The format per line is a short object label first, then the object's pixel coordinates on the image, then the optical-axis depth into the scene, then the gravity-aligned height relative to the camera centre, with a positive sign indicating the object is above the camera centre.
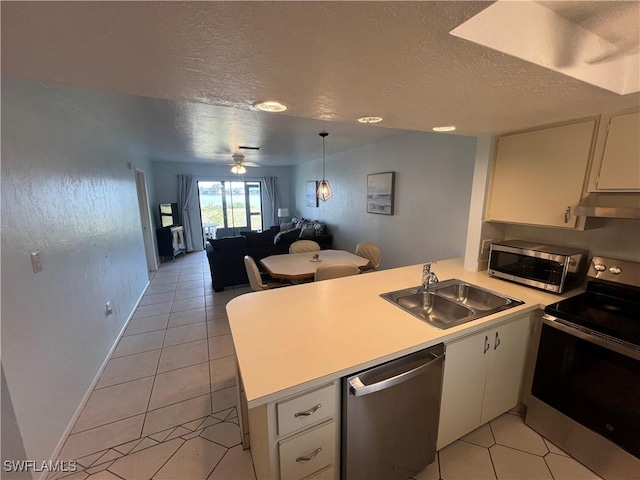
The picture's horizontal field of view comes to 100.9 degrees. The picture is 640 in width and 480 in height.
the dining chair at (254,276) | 2.70 -0.82
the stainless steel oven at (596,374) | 1.30 -0.94
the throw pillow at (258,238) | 4.41 -0.72
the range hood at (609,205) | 1.36 -0.05
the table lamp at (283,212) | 7.83 -0.50
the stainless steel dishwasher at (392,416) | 1.10 -0.99
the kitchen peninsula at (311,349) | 0.99 -0.67
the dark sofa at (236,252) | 4.16 -0.91
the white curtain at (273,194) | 8.05 +0.04
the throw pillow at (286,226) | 6.96 -0.81
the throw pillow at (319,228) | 5.80 -0.71
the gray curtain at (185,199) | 7.02 -0.10
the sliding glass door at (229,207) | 7.55 -0.35
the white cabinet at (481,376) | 1.43 -1.05
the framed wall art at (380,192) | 4.04 +0.05
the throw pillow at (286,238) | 4.61 -0.74
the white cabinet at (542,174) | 1.62 +0.15
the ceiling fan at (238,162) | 5.56 +0.80
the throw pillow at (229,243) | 4.15 -0.76
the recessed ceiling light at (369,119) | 1.62 +0.47
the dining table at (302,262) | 2.75 -0.79
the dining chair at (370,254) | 3.24 -0.76
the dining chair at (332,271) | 2.47 -0.70
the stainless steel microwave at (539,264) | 1.71 -0.48
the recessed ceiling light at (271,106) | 1.34 +0.46
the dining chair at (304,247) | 3.77 -0.74
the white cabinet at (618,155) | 1.40 +0.22
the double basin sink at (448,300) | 1.69 -0.70
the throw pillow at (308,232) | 5.54 -0.77
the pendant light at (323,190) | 3.82 +0.08
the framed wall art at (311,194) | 6.57 +0.03
